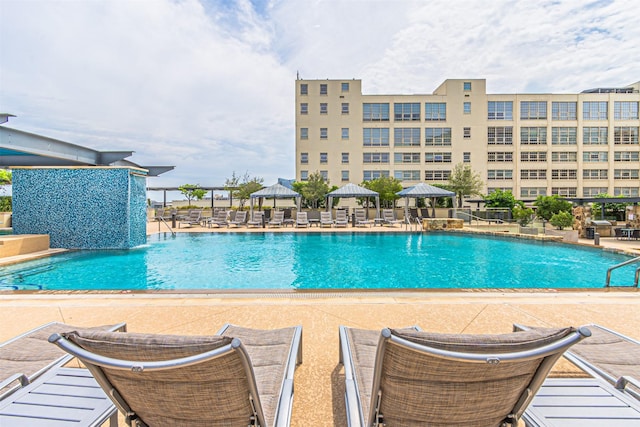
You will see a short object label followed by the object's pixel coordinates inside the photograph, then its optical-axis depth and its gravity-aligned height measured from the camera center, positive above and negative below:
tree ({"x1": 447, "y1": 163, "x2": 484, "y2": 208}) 28.28 +2.69
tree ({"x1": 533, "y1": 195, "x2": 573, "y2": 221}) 18.28 +0.34
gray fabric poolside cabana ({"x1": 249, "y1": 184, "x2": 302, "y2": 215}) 19.16 +1.15
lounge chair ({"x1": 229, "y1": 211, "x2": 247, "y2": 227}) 17.75 -0.46
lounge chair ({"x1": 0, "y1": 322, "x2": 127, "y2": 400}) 1.76 -0.92
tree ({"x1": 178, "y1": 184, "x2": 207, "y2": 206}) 29.86 +2.05
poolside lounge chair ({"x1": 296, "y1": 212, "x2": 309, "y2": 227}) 16.91 -0.43
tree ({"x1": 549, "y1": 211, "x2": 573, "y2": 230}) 14.29 -0.34
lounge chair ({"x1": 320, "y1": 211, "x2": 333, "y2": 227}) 17.05 -0.42
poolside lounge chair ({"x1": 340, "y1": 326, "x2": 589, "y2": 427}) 1.05 -0.59
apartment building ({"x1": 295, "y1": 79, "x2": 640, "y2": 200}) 33.56 +7.97
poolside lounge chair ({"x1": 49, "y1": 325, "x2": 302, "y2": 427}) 1.05 -0.59
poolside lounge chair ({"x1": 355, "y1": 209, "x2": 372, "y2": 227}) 17.30 -0.43
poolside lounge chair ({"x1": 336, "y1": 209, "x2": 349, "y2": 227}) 16.98 -0.42
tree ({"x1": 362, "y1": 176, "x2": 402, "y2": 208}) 26.60 +2.13
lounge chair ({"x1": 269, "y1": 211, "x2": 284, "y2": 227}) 17.27 -0.44
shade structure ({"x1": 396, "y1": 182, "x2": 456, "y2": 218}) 19.48 +1.26
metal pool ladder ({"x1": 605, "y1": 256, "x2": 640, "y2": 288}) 4.91 -1.06
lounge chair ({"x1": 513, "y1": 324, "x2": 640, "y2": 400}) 1.75 -0.92
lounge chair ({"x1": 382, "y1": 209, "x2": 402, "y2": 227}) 17.78 -0.33
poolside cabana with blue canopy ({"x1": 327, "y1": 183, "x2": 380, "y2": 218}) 19.52 +1.19
